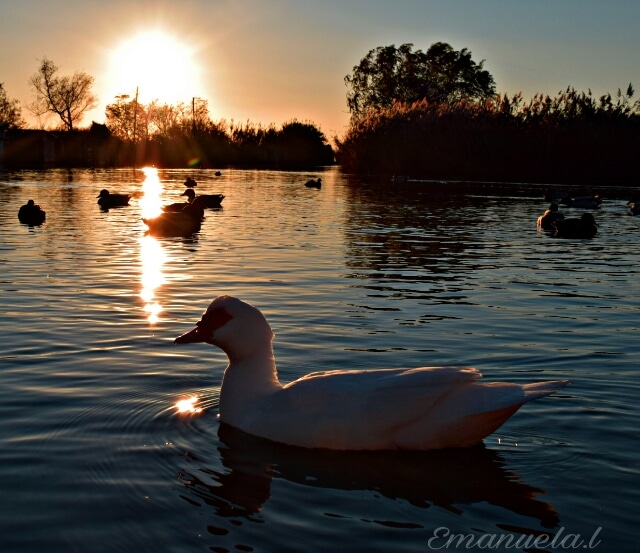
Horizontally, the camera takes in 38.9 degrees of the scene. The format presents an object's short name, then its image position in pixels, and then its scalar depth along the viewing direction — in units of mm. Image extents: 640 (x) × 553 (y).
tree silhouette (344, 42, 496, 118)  92000
